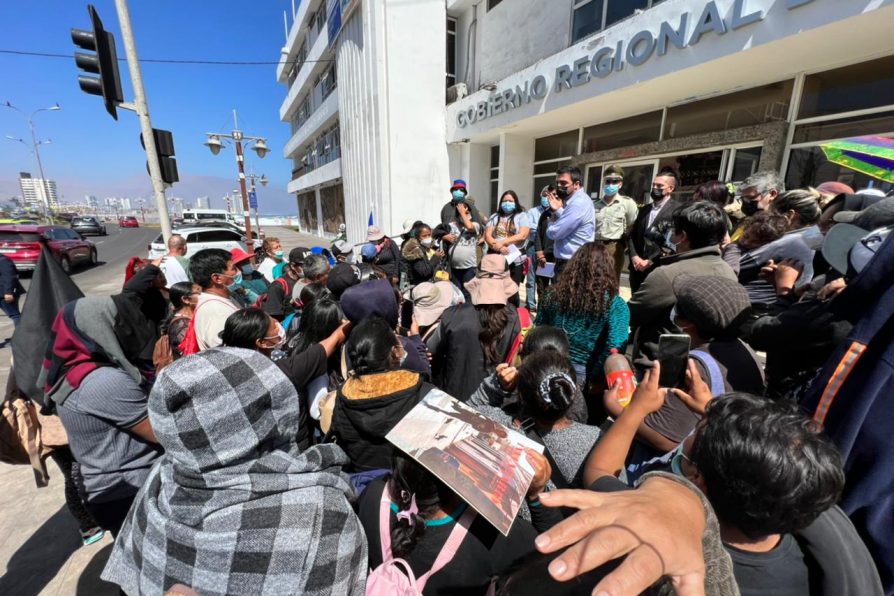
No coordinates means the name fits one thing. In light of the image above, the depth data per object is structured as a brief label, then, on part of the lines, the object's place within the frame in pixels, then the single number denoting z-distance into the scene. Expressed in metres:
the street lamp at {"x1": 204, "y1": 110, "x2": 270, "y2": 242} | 14.27
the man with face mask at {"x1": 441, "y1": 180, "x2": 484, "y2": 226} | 5.95
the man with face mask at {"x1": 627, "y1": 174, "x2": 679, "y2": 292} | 3.68
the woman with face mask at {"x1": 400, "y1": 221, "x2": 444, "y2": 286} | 5.77
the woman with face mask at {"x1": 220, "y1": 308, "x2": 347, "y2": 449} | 2.02
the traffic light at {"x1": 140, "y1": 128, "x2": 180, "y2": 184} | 5.67
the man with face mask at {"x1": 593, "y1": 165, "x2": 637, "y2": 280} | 5.00
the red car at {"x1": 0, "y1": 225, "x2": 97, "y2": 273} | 11.09
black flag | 2.02
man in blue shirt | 4.04
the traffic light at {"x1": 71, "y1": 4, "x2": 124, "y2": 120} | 4.81
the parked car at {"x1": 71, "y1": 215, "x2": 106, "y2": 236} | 28.80
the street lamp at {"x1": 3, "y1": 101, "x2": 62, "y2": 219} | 28.68
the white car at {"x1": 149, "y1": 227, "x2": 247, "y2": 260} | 11.78
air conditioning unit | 10.88
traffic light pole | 5.40
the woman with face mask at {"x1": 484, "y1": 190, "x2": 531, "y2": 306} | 5.03
